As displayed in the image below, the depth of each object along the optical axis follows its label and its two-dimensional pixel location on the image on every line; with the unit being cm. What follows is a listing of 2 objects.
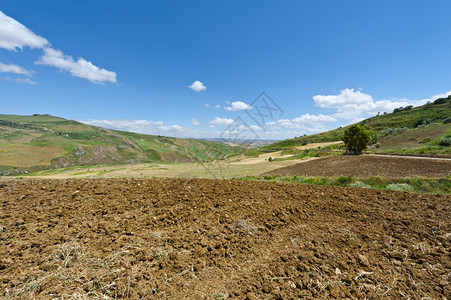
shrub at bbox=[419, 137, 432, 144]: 2521
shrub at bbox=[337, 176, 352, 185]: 1130
